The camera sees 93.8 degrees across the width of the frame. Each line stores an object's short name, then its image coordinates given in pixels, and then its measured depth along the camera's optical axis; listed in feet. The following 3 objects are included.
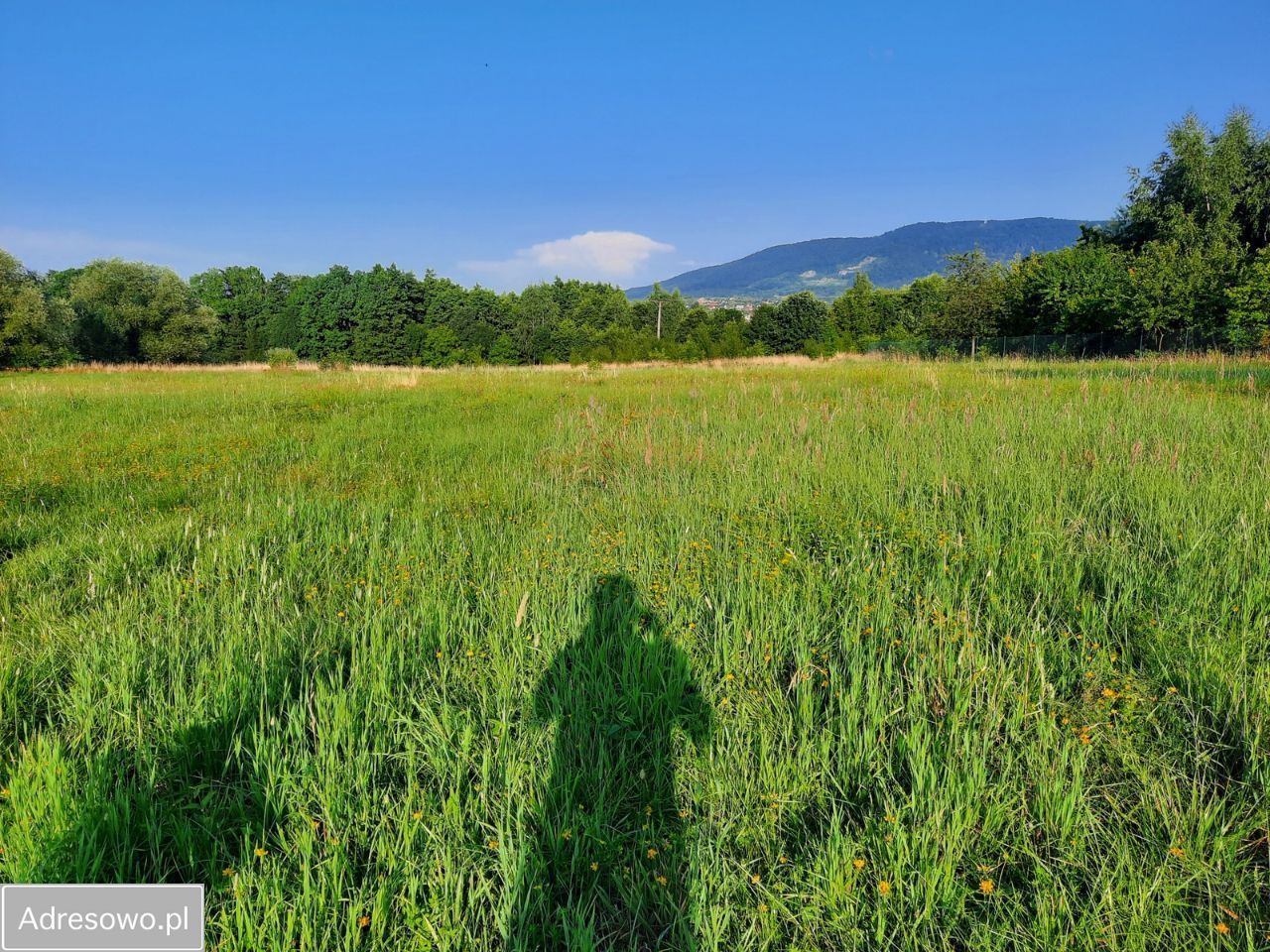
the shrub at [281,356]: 127.80
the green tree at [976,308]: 146.00
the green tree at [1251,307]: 79.10
